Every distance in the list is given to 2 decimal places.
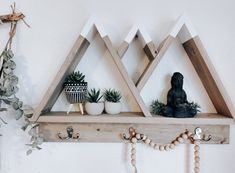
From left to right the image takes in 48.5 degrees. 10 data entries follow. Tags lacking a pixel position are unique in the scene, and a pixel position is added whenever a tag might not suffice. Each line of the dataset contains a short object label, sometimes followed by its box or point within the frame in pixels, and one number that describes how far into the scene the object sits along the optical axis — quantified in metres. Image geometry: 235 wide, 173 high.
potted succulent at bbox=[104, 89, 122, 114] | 0.99
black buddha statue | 0.96
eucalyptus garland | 0.97
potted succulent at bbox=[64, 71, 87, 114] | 0.97
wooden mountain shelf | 0.94
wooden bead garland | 1.02
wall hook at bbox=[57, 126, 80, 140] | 1.02
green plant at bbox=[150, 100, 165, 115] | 1.01
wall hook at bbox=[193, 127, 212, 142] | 1.02
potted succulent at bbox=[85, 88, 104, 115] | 0.98
